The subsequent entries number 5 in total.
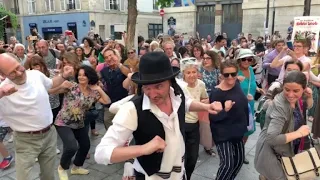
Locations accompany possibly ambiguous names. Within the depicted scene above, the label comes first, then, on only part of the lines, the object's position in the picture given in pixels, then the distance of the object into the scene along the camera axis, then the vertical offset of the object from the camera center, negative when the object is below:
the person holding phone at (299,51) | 4.88 -0.27
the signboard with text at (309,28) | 7.84 +0.20
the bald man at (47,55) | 6.20 -0.36
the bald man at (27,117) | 2.85 -0.80
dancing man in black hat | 1.71 -0.58
